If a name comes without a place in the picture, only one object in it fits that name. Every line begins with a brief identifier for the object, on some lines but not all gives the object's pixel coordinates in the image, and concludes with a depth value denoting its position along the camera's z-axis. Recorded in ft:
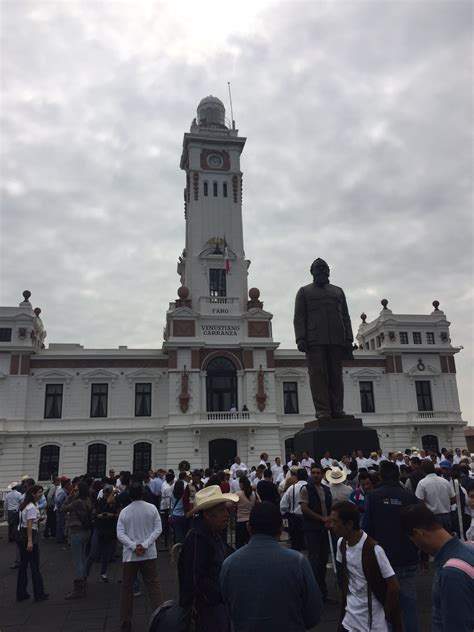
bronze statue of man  39.32
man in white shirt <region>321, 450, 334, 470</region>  35.55
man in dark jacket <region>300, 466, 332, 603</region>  23.93
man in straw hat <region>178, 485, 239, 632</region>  12.20
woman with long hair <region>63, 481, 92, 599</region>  27.91
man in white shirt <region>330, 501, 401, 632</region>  12.82
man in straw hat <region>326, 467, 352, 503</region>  27.76
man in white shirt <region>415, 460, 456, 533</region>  26.20
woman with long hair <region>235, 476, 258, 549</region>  29.22
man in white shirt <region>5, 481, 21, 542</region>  50.53
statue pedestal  36.47
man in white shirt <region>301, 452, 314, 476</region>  37.52
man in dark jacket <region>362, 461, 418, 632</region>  16.85
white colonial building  99.86
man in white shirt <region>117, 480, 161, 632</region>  21.79
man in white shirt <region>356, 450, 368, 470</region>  37.17
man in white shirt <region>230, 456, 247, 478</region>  50.32
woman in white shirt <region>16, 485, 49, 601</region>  27.02
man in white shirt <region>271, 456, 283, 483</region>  52.75
